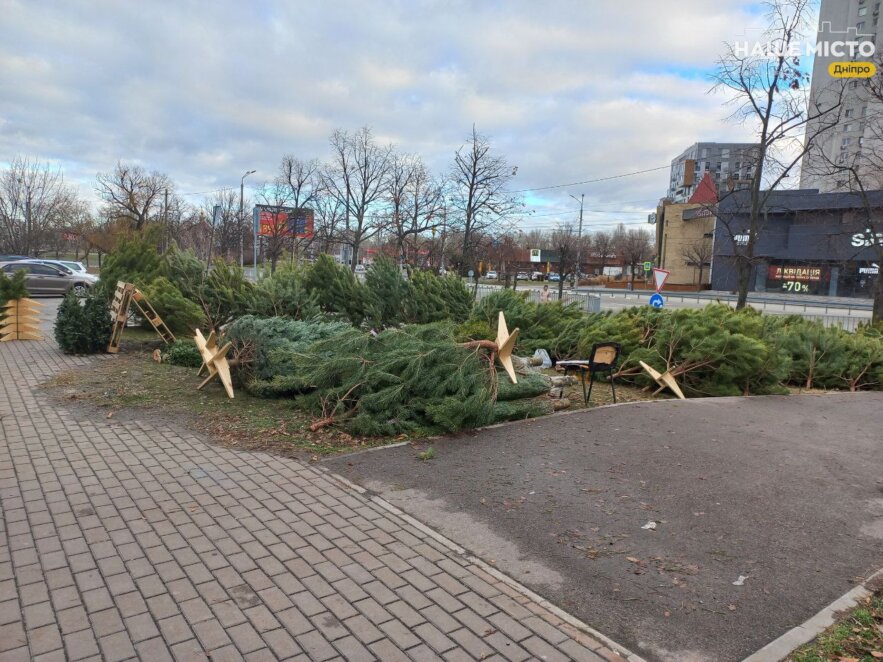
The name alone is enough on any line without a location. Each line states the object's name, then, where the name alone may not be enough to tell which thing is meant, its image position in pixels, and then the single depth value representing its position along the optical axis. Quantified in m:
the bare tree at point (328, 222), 34.75
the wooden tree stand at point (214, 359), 8.00
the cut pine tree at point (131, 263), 14.41
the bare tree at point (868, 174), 16.53
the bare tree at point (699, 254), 64.62
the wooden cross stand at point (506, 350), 7.32
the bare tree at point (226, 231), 43.34
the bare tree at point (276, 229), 37.41
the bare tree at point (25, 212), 37.44
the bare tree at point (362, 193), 32.25
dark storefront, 52.47
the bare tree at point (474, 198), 27.94
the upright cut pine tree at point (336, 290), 11.66
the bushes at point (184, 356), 10.64
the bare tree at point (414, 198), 32.44
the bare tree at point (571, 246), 67.31
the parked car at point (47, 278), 26.19
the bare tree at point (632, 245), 80.17
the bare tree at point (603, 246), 87.62
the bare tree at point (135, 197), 39.56
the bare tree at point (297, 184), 36.09
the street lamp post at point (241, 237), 43.62
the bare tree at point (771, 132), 15.19
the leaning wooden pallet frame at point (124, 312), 11.49
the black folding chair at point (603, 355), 8.36
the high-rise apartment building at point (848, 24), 75.81
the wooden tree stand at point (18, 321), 12.88
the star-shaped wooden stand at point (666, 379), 9.29
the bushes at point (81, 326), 11.27
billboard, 37.59
